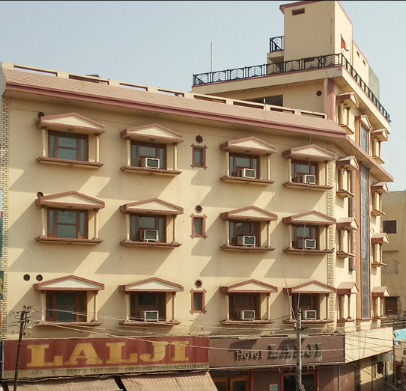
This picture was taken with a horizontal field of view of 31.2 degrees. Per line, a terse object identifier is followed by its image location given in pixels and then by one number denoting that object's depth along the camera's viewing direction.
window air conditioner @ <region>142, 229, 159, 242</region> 28.41
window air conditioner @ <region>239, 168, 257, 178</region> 30.75
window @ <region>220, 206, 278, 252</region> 30.47
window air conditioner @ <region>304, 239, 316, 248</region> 32.19
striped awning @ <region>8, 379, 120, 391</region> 25.23
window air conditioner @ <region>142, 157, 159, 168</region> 28.61
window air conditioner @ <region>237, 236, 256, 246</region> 30.69
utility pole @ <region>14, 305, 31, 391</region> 24.27
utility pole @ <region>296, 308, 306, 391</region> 28.02
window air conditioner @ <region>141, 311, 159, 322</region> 28.12
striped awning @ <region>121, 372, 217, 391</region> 27.06
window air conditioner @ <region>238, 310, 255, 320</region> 30.44
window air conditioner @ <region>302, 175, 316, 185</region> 32.47
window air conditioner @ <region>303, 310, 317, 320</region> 32.03
